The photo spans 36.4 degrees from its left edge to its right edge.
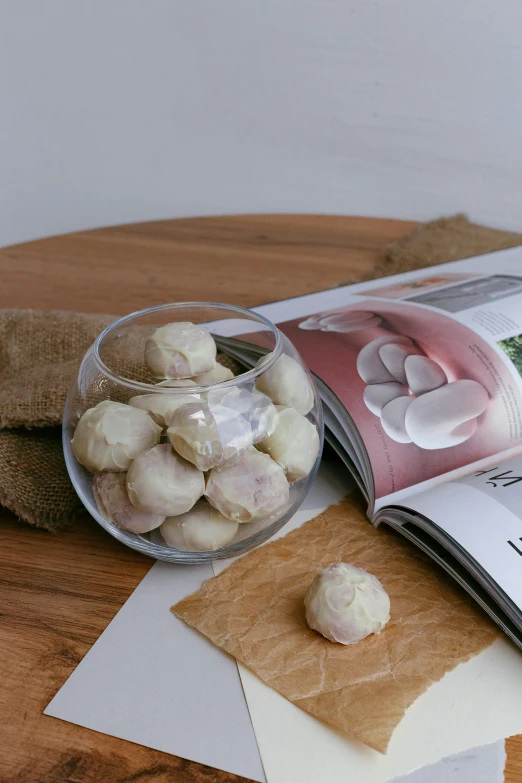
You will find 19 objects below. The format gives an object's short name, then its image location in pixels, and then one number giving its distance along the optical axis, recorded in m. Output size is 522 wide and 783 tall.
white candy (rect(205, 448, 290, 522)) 0.50
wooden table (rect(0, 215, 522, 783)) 0.44
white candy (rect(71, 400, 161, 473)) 0.50
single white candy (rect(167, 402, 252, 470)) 0.48
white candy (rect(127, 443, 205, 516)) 0.49
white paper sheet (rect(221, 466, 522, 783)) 0.42
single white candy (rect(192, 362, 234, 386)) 0.58
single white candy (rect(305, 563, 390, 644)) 0.50
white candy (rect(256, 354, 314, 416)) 0.54
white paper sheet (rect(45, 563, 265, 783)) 0.44
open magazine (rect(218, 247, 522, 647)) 0.54
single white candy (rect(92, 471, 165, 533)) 0.51
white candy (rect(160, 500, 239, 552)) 0.52
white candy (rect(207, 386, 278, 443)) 0.49
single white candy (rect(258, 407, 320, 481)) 0.52
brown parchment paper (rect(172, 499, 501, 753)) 0.46
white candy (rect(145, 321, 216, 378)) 0.55
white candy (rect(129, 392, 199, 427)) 0.49
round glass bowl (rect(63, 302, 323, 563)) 0.49
